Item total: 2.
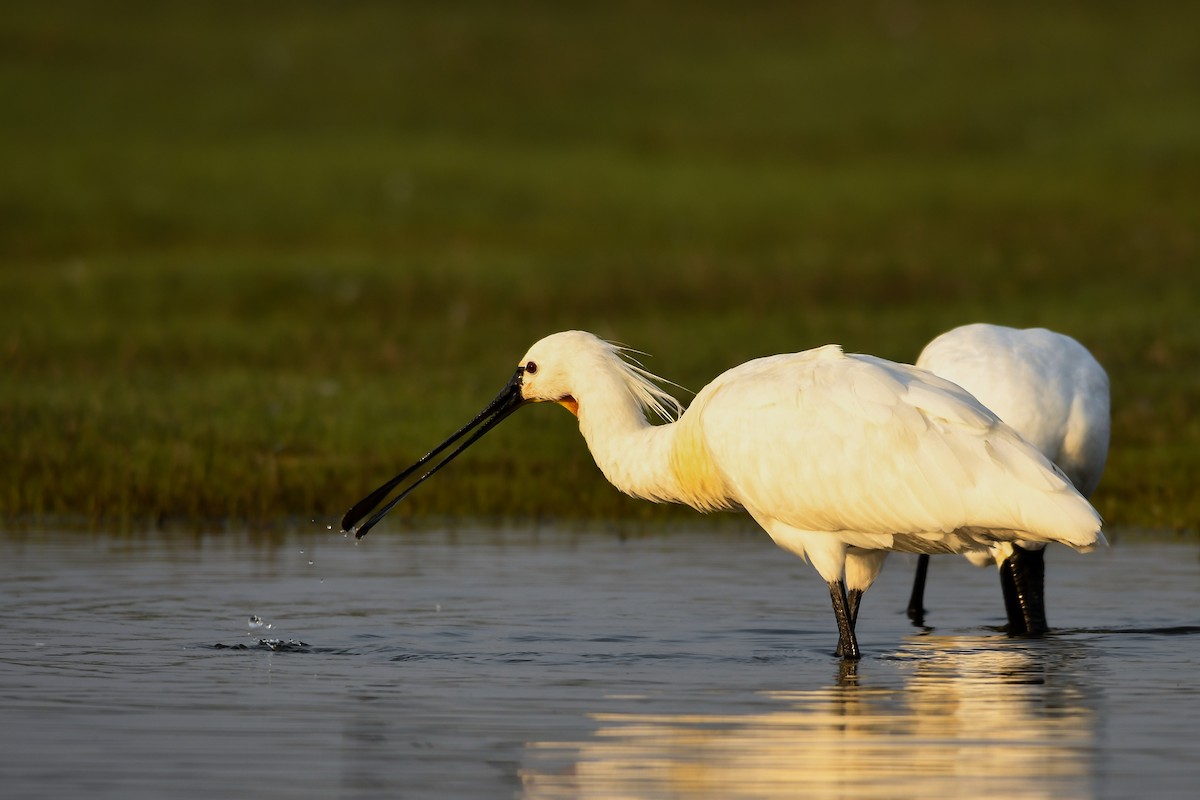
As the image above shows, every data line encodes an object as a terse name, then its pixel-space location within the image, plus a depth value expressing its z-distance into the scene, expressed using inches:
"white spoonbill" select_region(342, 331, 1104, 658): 695.7
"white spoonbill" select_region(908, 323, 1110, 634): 798.5
